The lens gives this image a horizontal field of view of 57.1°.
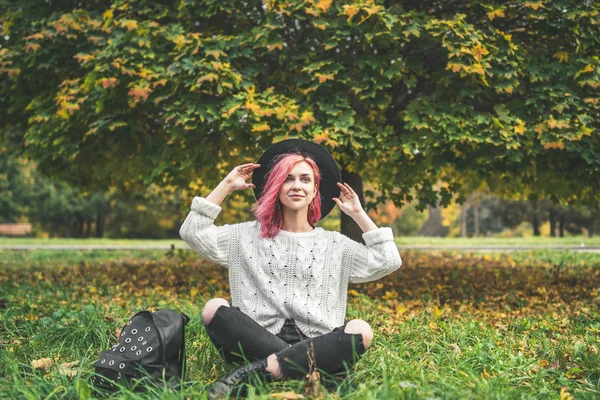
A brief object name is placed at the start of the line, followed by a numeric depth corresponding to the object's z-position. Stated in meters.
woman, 2.80
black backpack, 2.64
